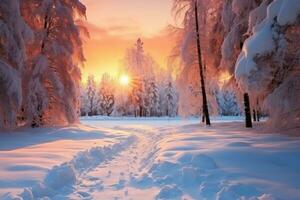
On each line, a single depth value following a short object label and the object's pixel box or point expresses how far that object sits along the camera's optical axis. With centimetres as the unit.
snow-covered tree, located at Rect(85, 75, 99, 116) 9956
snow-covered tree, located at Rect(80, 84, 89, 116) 9949
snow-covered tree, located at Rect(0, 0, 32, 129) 1542
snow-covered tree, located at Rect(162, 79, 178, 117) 8300
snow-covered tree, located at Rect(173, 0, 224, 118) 2417
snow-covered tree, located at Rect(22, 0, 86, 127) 2078
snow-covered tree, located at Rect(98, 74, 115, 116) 9500
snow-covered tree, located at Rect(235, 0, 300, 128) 873
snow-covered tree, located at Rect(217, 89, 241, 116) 9374
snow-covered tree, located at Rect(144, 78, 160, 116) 7431
